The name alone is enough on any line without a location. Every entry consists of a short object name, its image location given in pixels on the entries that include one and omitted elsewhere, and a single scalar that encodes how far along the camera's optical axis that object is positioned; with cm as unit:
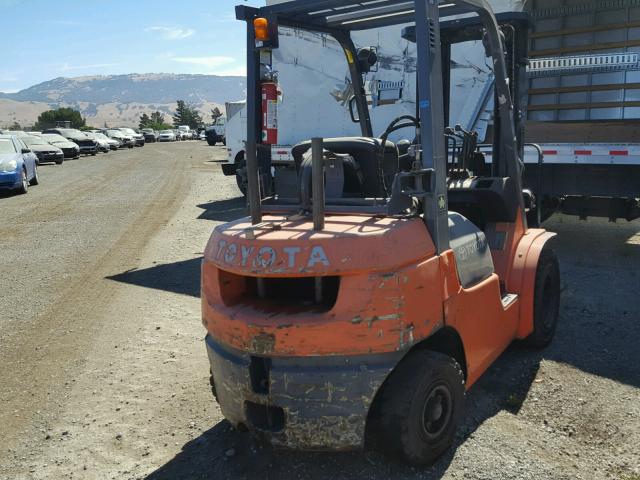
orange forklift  278
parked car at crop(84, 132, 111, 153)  3613
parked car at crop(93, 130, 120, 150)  3840
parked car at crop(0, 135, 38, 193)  1474
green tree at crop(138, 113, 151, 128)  10036
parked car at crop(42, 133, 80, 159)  2951
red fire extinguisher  347
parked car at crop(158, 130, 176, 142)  6356
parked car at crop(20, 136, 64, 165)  2530
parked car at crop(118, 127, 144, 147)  4686
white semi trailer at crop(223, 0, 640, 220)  734
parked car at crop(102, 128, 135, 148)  4409
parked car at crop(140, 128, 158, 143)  6159
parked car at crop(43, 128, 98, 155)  3353
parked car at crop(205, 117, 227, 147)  4075
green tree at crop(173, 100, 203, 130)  10941
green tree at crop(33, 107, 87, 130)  7138
